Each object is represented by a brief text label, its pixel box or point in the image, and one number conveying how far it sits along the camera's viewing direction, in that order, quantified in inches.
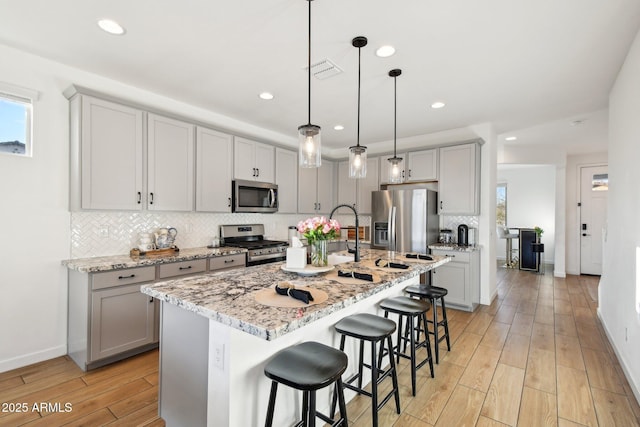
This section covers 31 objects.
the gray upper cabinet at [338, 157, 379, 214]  210.1
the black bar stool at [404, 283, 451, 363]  108.5
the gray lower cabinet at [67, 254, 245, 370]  99.6
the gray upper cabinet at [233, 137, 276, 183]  158.4
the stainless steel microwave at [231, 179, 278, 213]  155.8
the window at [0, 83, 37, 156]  100.1
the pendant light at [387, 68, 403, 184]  114.8
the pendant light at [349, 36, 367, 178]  103.5
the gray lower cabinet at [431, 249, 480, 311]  163.2
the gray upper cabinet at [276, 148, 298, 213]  183.6
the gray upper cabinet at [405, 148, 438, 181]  181.9
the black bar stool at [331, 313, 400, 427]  71.1
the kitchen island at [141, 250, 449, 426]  51.1
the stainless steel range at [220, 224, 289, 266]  151.8
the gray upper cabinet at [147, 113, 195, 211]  124.5
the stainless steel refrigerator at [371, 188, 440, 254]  174.2
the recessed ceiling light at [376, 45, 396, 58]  95.2
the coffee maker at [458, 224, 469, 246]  175.9
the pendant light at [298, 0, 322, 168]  81.2
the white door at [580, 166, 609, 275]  248.9
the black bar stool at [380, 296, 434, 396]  89.5
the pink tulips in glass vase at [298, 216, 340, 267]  81.4
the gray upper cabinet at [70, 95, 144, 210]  106.3
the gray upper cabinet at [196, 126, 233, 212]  141.6
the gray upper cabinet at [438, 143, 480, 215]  169.5
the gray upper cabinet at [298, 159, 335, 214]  200.2
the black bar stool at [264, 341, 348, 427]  51.8
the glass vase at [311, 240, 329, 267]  83.5
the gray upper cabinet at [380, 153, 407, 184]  204.4
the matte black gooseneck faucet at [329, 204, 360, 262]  101.5
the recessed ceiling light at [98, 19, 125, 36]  83.8
